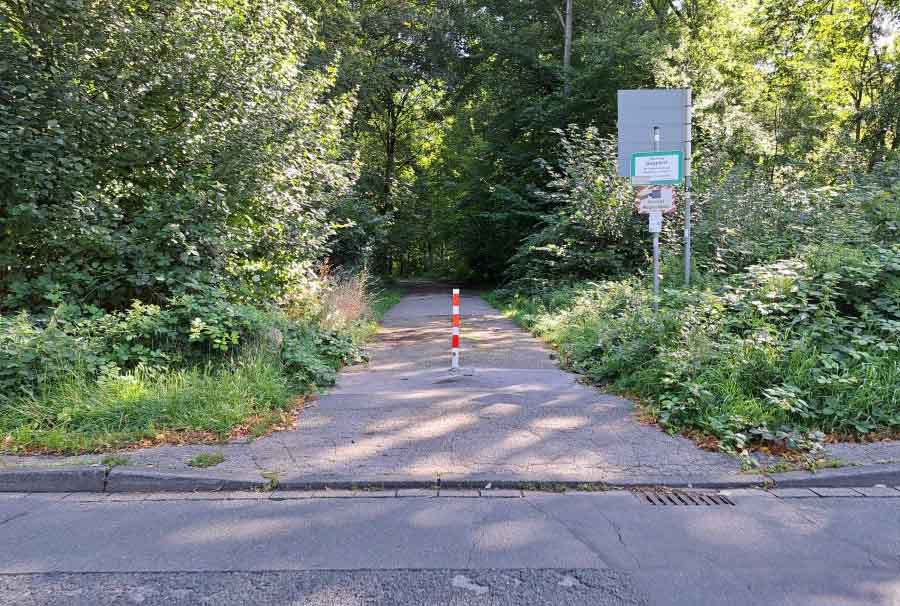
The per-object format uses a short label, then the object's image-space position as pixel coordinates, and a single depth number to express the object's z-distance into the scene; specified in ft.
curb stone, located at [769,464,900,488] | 13.84
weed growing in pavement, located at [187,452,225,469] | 14.33
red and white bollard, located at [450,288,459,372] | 24.90
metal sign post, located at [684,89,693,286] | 28.58
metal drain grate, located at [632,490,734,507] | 12.82
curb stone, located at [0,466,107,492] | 13.62
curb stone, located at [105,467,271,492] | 13.55
